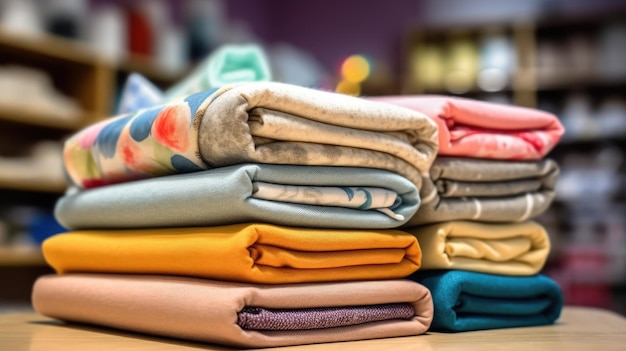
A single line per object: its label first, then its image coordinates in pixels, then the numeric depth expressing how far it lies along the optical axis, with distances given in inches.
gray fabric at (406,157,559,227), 33.2
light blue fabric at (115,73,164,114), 39.9
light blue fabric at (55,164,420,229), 25.7
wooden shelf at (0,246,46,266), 97.2
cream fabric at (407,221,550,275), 33.0
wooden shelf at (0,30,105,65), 100.2
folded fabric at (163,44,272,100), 37.1
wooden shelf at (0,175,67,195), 98.7
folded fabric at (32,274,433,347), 24.7
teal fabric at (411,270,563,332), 31.8
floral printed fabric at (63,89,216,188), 27.5
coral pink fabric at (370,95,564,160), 33.8
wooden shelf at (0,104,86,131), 99.3
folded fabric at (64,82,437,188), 26.0
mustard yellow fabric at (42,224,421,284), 25.4
